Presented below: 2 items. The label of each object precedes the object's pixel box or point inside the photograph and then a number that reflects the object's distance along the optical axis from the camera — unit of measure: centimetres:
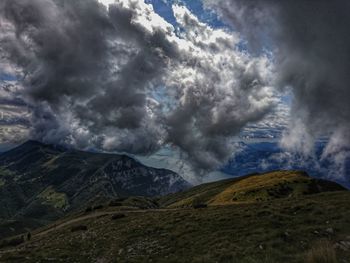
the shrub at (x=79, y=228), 4941
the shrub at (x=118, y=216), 5332
